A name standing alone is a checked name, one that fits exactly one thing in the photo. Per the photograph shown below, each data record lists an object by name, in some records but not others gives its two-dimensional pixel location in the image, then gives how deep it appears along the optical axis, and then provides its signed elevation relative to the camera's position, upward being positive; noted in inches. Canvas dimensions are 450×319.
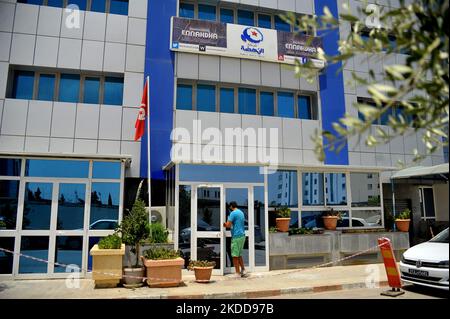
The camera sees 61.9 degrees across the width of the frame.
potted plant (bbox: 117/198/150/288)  386.9 -21.1
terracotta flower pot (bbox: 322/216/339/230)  504.4 -18.3
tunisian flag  436.1 +105.6
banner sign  531.5 +244.0
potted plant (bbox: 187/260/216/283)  383.9 -63.5
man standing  419.2 -30.7
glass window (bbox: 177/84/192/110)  533.3 +158.8
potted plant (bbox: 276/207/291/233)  472.9 -14.6
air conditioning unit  479.8 -7.2
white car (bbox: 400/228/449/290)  316.8 -49.9
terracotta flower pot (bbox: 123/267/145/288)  360.8 -66.4
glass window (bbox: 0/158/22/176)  416.5 +46.1
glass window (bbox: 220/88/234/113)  550.6 +158.8
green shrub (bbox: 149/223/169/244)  406.9 -28.7
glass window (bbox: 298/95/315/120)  592.7 +158.7
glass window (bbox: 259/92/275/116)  568.1 +158.7
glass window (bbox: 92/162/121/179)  441.1 +45.2
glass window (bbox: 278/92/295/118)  577.3 +159.9
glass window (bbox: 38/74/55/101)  487.2 +157.8
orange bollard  331.3 -53.5
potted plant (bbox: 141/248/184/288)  358.9 -59.0
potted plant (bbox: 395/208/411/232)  530.3 -18.0
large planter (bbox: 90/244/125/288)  354.0 -55.0
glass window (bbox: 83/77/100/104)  501.4 +157.6
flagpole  452.8 +94.0
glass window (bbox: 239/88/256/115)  558.6 +159.7
